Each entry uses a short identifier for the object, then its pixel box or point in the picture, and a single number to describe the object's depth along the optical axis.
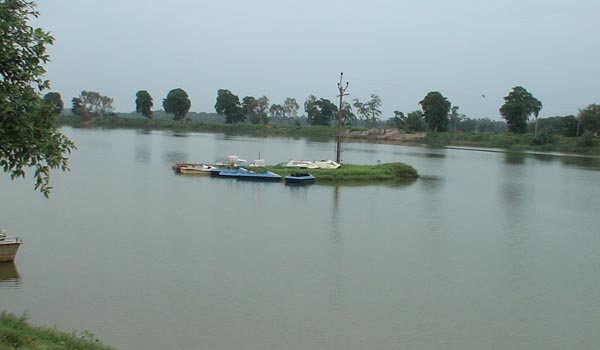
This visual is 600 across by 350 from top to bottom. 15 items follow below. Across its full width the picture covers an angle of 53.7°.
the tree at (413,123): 99.50
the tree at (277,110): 136.00
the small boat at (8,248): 13.20
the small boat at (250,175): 32.16
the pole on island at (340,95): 38.90
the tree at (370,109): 126.88
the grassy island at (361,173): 33.27
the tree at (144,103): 125.38
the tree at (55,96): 126.76
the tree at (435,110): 94.69
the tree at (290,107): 140.88
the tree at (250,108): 124.12
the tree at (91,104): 131.75
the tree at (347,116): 125.25
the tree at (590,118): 76.28
